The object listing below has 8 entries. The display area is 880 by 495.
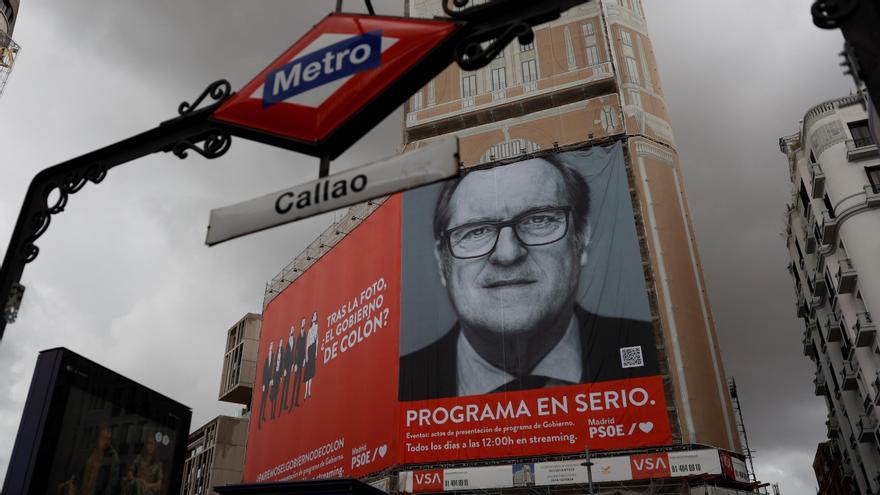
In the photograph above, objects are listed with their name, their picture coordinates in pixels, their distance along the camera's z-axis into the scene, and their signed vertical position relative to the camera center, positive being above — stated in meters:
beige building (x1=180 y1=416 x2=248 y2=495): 55.28 +13.33
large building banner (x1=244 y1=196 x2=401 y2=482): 33.69 +13.00
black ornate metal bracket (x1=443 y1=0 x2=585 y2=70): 4.53 +3.50
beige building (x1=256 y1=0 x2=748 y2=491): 29.61 +23.67
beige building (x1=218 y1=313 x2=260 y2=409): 57.25 +20.44
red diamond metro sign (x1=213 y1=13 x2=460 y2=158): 4.72 +3.41
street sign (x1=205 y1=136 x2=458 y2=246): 4.38 +2.55
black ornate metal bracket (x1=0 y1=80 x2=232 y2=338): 5.54 +3.49
